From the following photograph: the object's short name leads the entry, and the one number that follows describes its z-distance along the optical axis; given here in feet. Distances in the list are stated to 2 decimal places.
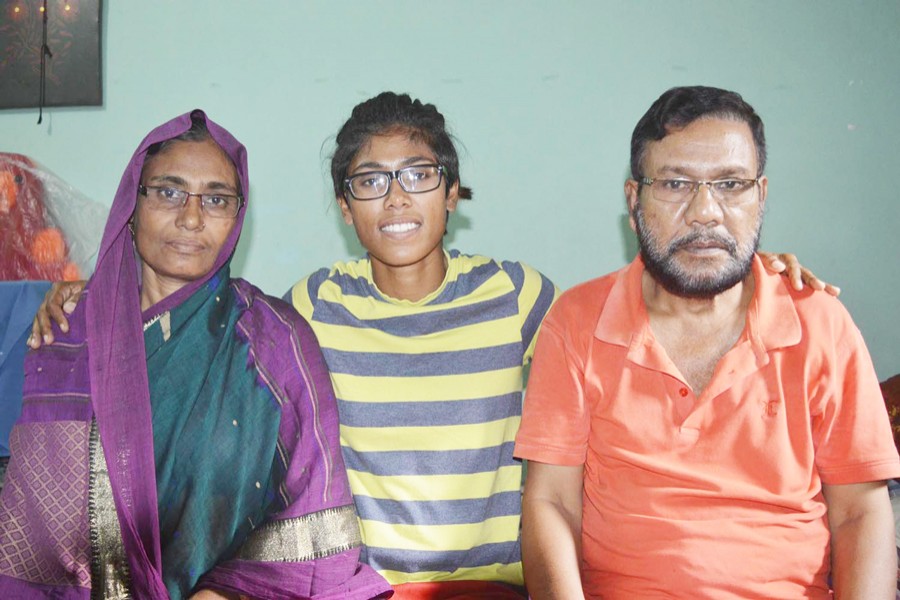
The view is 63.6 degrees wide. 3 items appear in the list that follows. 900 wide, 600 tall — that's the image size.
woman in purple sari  5.34
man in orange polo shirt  4.94
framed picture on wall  8.90
